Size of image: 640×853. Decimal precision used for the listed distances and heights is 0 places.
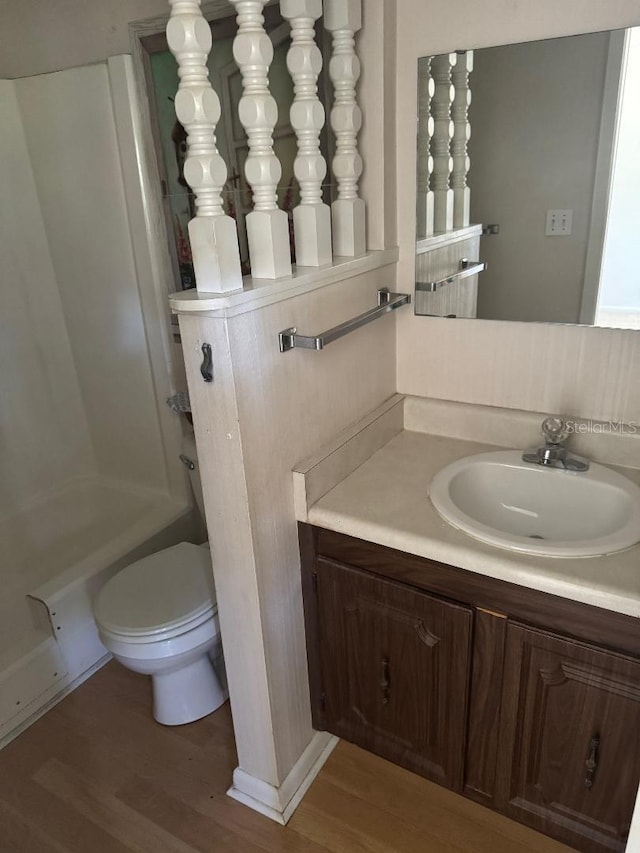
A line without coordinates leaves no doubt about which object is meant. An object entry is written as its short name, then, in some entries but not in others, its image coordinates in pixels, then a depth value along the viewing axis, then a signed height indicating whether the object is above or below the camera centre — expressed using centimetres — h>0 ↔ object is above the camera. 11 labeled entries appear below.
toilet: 156 -101
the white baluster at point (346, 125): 124 +14
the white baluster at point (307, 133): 115 +12
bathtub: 176 -115
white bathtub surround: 185 -60
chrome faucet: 134 -55
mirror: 120 +2
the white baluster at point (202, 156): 93 +7
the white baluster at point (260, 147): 103 +9
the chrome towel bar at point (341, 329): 116 -25
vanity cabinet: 108 -91
